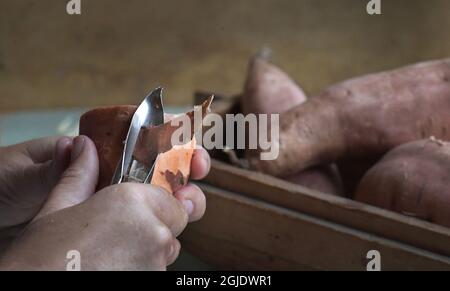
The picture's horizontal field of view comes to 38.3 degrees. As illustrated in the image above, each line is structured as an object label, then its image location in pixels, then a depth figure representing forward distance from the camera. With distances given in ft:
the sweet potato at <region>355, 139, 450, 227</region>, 2.76
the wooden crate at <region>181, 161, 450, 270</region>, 2.60
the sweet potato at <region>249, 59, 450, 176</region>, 3.32
